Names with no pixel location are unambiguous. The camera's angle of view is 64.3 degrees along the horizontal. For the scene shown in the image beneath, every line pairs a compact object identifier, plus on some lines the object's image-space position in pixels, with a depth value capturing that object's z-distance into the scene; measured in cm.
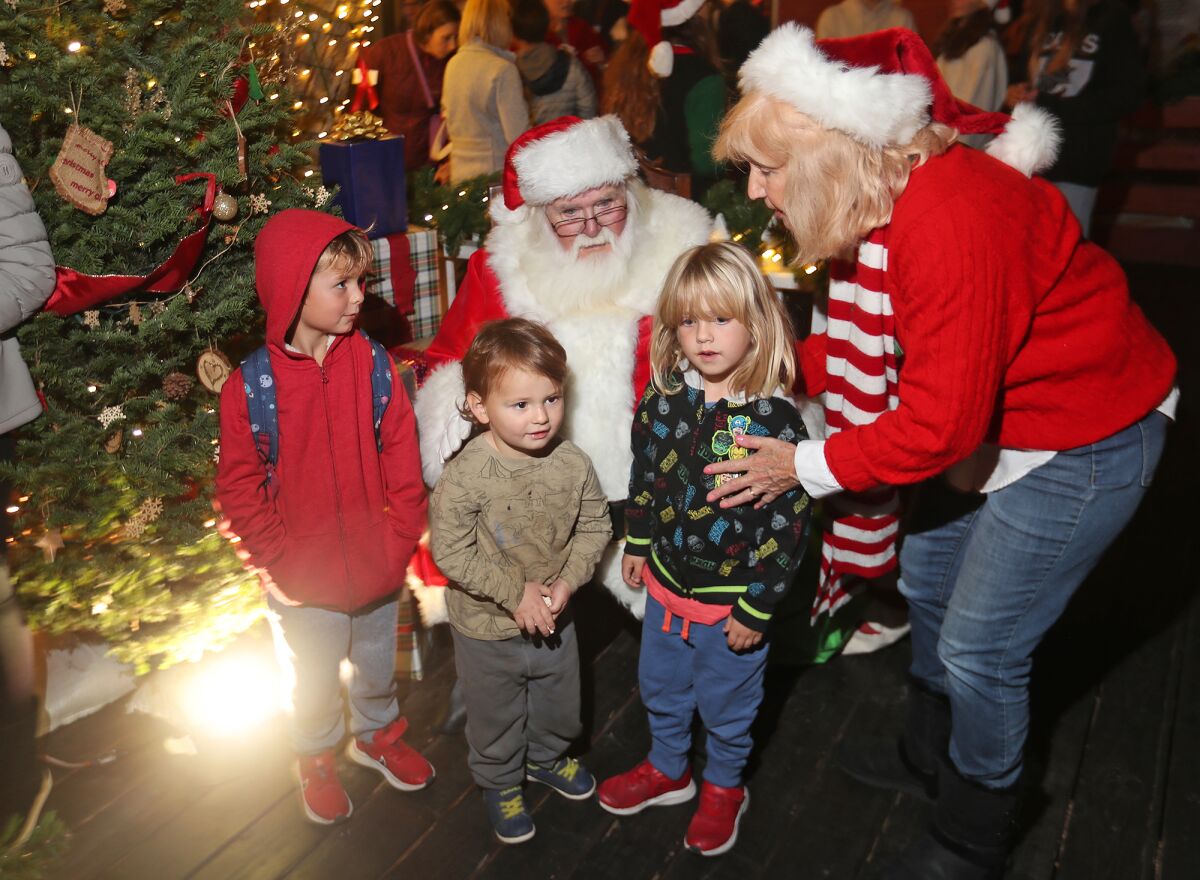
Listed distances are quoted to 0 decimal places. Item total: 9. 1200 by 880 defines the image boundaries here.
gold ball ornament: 235
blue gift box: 313
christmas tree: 221
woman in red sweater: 172
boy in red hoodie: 220
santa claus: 257
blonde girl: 211
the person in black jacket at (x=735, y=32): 473
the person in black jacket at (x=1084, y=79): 506
